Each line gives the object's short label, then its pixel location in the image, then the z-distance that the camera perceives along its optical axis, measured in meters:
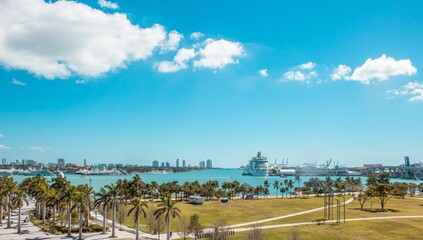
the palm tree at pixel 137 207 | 65.01
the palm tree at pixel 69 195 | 73.00
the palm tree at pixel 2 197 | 79.06
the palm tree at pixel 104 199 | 72.50
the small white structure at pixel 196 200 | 132.35
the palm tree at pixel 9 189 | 78.71
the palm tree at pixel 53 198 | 76.94
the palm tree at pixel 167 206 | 61.62
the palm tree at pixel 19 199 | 72.44
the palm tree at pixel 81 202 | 68.25
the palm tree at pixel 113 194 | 72.75
